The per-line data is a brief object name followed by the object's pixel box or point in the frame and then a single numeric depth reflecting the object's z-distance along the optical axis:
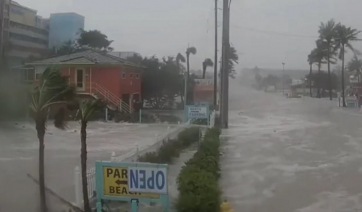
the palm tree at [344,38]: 46.47
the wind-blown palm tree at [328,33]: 49.69
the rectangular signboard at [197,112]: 21.83
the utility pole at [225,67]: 22.23
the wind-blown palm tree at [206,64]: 39.91
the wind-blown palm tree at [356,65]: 69.39
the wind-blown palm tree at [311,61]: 58.90
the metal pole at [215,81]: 33.09
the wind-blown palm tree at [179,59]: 36.76
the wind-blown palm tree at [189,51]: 39.61
